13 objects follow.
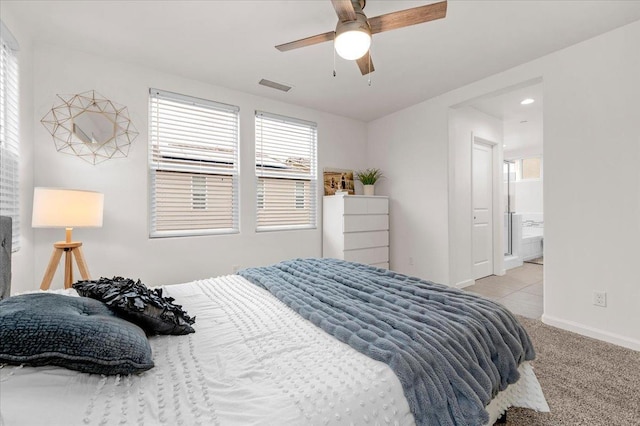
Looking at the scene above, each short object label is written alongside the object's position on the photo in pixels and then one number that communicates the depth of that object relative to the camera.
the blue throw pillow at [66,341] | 0.74
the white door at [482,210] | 4.41
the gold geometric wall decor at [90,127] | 2.58
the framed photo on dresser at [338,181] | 4.33
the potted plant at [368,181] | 4.45
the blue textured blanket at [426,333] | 0.92
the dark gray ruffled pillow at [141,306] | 1.08
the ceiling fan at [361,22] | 1.61
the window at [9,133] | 1.98
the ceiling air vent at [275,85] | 3.29
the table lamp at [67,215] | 2.07
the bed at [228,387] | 0.68
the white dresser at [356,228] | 3.90
